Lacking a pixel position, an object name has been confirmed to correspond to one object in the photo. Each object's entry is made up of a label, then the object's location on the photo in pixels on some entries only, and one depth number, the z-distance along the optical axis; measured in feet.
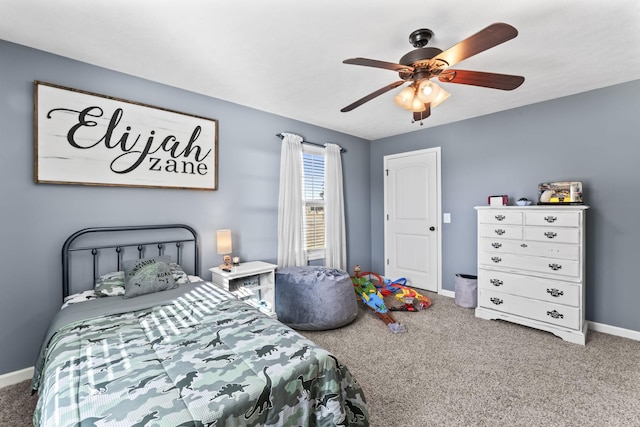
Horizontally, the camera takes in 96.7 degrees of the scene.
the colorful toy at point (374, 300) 10.11
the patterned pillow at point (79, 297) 7.02
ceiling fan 5.67
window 13.50
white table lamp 9.82
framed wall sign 7.37
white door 14.20
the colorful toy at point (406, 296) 11.87
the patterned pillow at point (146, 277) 7.36
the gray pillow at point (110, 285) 7.33
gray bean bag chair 9.87
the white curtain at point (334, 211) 14.11
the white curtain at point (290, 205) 12.29
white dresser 9.08
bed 3.45
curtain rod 12.30
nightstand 9.41
